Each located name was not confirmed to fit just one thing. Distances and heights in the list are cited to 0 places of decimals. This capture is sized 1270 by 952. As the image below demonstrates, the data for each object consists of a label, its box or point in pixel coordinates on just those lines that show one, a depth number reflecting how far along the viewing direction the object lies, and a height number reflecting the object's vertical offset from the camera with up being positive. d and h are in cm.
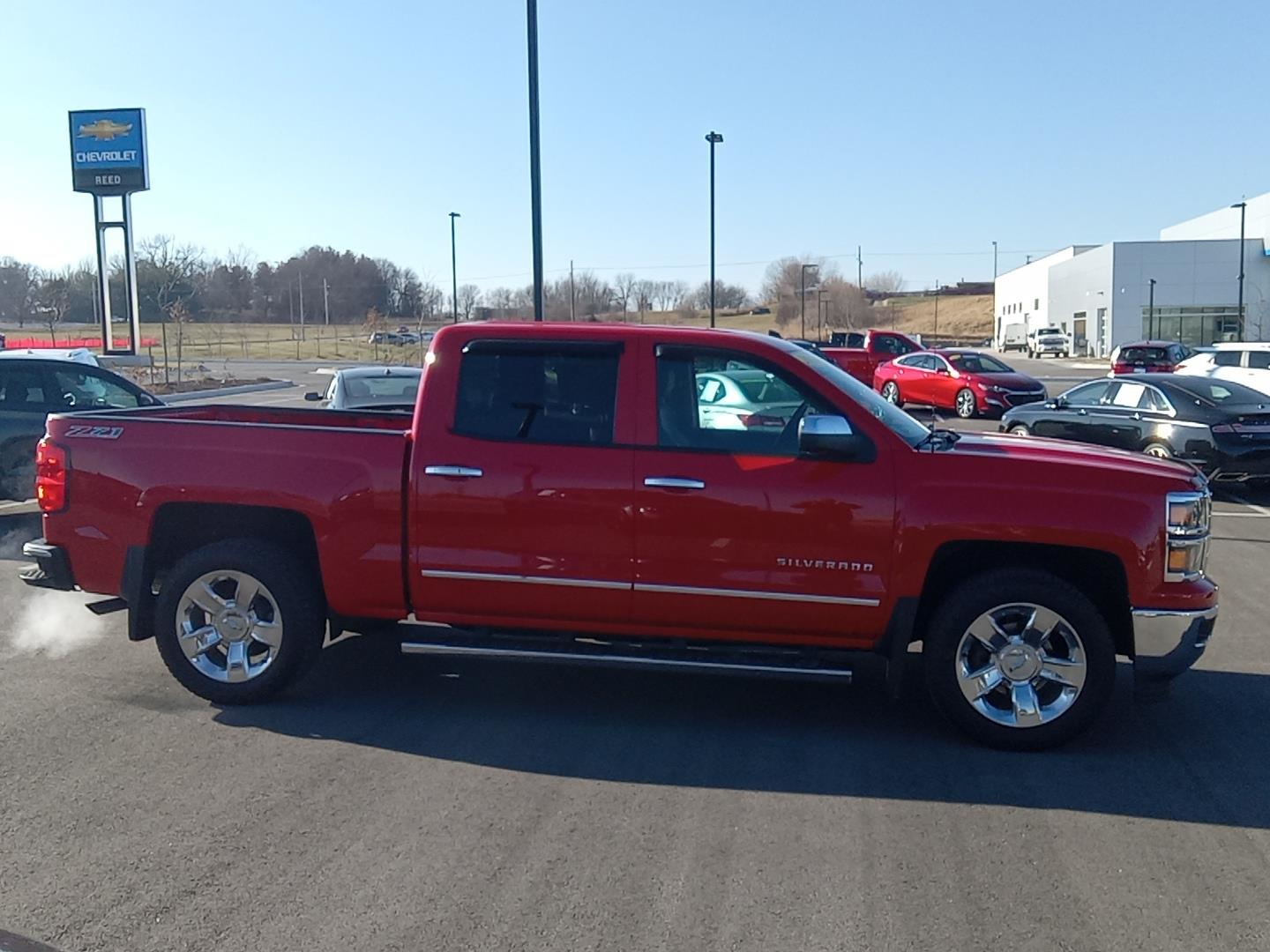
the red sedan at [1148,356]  3706 -56
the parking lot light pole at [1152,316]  7269 +141
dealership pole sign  3800 +606
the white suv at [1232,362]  2400 -55
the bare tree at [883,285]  16238 +796
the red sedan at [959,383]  2542 -95
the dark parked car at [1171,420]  1361 -100
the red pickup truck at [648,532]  550 -91
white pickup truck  7544 -29
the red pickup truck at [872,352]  3200 -28
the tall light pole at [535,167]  1427 +222
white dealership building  7250 +312
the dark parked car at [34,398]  1231 -52
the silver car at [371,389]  1316 -47
